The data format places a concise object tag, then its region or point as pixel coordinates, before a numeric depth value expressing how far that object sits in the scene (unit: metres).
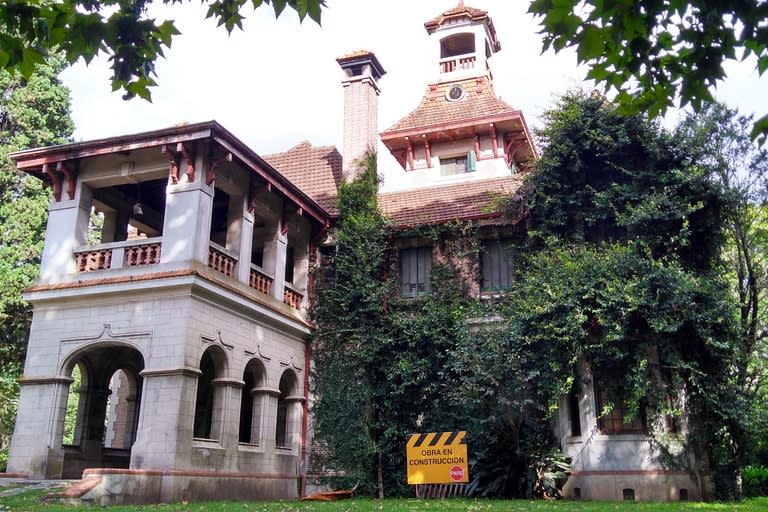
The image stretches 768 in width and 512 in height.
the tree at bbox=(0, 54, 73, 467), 22.94
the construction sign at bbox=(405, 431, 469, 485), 14.12
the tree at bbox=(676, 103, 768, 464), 17.20
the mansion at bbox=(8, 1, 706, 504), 14.68
